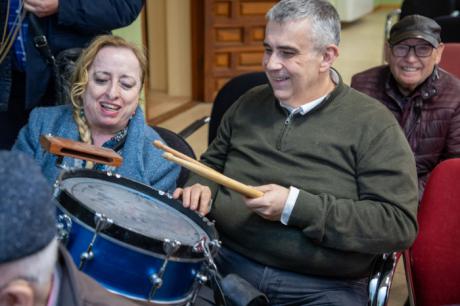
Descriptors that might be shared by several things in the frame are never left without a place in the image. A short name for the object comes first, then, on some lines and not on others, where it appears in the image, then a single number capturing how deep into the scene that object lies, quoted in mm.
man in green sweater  2205
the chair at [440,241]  2283
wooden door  5921
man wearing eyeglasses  2787
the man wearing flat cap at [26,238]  1488
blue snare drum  1963
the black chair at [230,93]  2751
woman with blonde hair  2403
